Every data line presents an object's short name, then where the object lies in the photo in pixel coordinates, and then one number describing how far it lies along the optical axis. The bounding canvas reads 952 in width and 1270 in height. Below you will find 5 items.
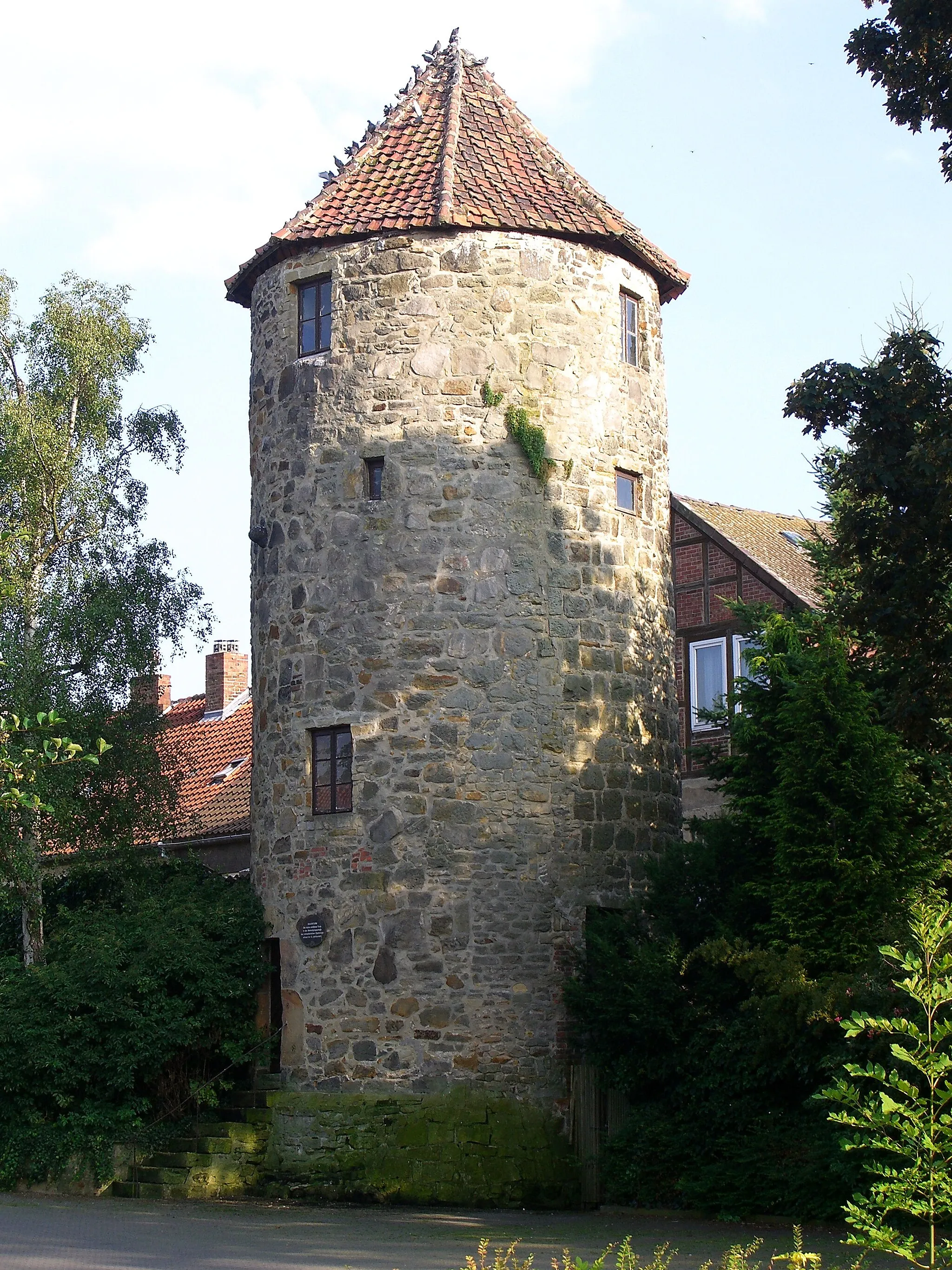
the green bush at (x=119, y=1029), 18.47
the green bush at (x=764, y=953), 15.31
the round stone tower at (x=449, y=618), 18.31
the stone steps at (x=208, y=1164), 18.03
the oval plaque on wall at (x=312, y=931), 18.72
